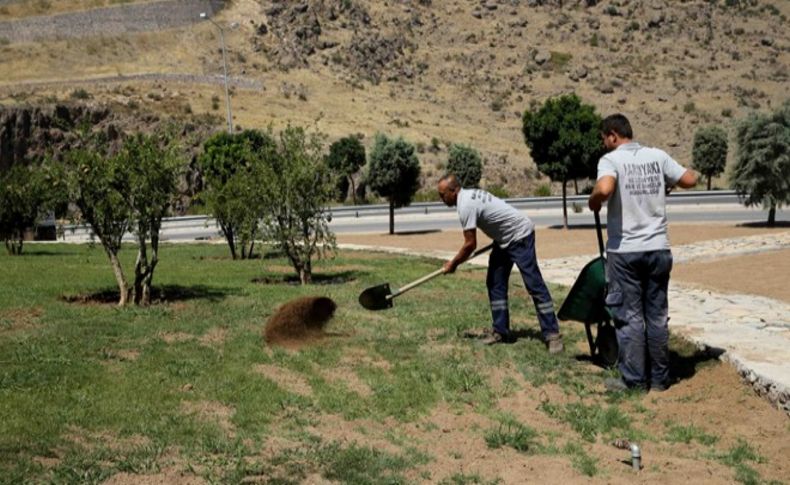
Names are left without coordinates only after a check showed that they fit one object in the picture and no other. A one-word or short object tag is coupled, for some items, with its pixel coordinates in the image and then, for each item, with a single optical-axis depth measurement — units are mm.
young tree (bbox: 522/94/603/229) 32719
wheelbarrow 7480
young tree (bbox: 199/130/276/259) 14359
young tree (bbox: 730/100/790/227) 28500
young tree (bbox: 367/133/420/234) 34531
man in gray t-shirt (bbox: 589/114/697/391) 6852
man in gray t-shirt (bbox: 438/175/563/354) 8266
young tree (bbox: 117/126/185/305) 10914
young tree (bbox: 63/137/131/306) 10781
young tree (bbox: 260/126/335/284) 14133
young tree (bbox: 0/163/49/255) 22156
